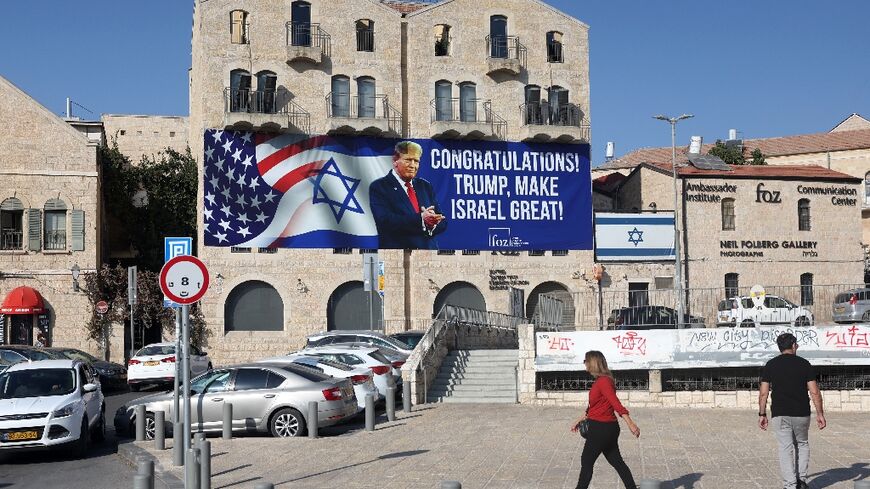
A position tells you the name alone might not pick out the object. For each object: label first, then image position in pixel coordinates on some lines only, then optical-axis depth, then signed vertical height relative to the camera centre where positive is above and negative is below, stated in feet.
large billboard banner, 147.84 +11.18
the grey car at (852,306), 78.69 -3.23
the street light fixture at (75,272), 140.05 +0.50
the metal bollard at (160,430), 57.88 -8.42
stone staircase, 86.17 -9.12
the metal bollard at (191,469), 39.88 -7.29
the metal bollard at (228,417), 61.00 -8.19
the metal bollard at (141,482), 34.65 -6.72
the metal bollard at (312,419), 60.70 -8.42
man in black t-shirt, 39.52 -5.41
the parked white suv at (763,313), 81.10 -3.75
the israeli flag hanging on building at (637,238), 162.81 +4.38
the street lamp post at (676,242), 154.92 +3.59
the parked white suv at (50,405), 56.34 -7.09
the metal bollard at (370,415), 65.82 -8.88
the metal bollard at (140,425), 61.77 -8.67
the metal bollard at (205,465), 40.93 -7.35
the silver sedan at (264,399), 63.16 -7.49
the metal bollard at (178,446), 51.57 -8.29
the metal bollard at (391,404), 70.90 -8.85
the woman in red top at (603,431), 38.19 -5.85
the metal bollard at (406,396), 76.84 -9.06
